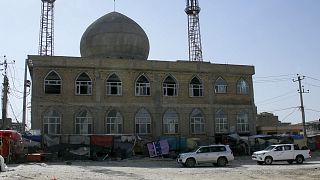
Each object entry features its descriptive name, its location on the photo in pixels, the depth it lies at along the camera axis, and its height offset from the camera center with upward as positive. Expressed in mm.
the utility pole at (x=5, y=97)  37750 +3404
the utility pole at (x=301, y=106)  45006 +2757
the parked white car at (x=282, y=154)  29141 -1456
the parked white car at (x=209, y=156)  27688 -1421
